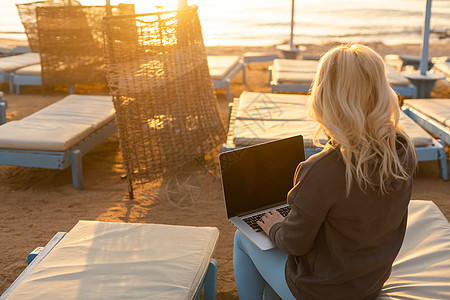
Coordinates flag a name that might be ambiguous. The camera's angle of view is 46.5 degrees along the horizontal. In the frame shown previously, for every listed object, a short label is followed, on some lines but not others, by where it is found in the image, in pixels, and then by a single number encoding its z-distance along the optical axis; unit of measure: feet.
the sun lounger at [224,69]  24.02
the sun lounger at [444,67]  22.99
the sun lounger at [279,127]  13.62
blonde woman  5.57
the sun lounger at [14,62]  26.05
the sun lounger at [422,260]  6.89
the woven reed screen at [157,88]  12.29
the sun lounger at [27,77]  25.55
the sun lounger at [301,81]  20.76
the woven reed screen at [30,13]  27.17
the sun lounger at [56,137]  13.64
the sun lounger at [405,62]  29.98
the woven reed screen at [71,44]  23.77
